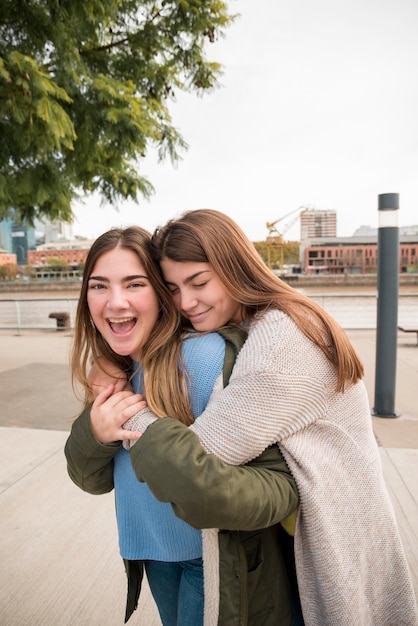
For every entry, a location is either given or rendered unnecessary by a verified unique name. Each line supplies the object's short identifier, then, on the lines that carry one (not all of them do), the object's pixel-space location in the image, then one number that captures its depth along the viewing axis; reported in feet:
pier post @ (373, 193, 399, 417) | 14.63
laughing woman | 3.24
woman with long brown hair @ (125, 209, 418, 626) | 3.09
